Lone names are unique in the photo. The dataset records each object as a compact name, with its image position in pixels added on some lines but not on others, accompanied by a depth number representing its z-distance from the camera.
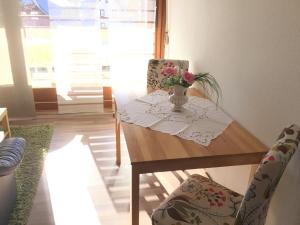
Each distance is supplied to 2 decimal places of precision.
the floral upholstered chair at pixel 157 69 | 2.39
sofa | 1.46
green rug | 1.92
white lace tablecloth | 1.57
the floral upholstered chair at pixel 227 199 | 0.98
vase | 1.76
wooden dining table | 1.32
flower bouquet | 1.69
